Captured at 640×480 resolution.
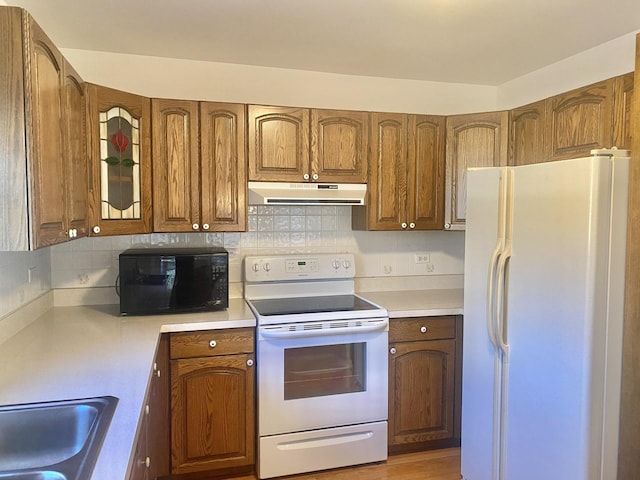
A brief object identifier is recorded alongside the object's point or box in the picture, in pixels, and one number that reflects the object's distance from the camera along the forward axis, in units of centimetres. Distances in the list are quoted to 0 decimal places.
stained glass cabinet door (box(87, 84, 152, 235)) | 224
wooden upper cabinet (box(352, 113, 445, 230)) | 285
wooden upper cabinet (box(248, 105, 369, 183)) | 266
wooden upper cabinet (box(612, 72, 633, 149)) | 205
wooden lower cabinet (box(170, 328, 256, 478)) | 236
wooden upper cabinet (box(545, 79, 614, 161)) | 216
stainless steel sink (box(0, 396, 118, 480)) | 129
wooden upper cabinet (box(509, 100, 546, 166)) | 258
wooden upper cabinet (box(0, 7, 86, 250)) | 135
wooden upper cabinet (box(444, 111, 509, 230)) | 287
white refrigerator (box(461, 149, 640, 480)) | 164
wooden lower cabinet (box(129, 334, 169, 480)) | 172
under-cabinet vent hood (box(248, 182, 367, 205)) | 264
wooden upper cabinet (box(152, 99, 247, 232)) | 253
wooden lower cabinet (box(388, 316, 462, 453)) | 268
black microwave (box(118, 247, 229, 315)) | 246
